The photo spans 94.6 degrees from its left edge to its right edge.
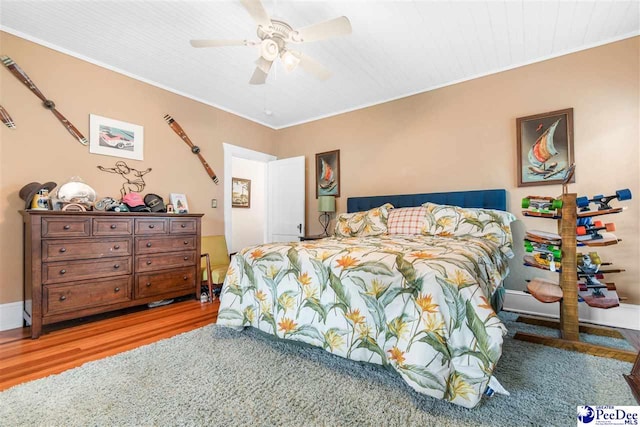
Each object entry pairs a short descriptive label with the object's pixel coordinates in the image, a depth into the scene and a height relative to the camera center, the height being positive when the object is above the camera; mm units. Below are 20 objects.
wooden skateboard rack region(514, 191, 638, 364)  2160 -466
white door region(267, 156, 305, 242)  4785 +332
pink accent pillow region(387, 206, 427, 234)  3062 -28
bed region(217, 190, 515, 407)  1400 -473
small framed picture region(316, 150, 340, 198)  4520 +709
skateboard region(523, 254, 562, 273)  2205 -344
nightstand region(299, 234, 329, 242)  3865 -251
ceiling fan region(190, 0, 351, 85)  1951 +1308
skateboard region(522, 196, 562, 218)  2240 +97
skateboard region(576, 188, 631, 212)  2076 +123
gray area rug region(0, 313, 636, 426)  1372 -928
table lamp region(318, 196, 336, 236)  4312 +216
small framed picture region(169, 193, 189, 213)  3691 +217
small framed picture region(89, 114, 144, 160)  3094 +900
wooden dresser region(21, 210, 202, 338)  2434 -402
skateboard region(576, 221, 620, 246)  2144 -131
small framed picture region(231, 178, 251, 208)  5883 +538
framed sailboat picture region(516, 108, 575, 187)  2904 +718
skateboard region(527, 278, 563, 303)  2131 -556
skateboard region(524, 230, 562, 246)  2250 -155
